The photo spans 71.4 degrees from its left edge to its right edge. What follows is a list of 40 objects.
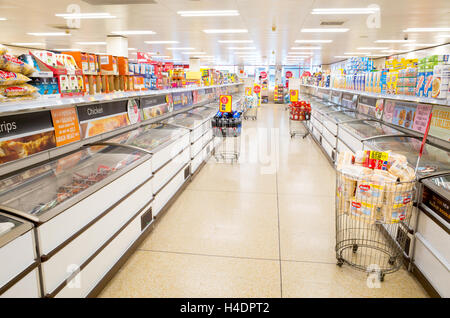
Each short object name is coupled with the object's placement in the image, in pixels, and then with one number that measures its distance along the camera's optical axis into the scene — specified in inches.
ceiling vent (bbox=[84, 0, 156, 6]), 216.8
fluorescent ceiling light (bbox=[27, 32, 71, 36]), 371.9
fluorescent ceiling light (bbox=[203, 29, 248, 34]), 339.9
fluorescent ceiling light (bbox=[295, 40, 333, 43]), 418.7
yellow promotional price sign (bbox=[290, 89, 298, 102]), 514.9
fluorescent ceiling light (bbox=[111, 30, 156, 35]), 346.8
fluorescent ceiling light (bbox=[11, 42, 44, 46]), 473.4
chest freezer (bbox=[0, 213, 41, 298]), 64.1
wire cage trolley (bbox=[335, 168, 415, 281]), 100.0
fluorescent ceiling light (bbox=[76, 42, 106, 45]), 465.1
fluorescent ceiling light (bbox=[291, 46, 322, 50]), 495.6
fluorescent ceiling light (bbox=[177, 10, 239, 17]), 250.4
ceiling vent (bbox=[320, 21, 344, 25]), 288.9
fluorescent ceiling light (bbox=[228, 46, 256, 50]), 524.2
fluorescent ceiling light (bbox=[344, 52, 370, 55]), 576.4
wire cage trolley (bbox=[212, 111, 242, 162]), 262.8
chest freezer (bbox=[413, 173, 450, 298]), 91.0
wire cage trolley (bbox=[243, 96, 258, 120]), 697.5
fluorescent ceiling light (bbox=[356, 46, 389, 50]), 492.7
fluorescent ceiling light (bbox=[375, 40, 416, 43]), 421.8
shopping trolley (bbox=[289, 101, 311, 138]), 379.2
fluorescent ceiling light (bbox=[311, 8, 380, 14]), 240.1
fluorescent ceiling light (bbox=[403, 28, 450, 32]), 322.5
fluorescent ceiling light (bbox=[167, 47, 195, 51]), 512.1
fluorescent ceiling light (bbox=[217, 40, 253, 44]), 434.0
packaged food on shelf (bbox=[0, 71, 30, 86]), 82.0
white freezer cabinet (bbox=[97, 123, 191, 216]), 152.9
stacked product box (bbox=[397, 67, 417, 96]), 151.2
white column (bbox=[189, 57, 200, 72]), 650.4
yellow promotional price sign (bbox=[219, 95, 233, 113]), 272.4
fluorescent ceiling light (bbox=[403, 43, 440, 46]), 458.2
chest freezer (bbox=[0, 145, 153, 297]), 78.1
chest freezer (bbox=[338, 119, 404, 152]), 188.5
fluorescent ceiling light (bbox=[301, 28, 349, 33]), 324.7
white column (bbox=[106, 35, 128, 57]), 378.0
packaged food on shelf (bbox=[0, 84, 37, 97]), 83.9
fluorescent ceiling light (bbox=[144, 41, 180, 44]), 442.3
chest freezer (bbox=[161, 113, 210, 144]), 225.6
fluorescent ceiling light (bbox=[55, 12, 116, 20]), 262.2
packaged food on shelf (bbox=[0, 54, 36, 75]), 84.1
